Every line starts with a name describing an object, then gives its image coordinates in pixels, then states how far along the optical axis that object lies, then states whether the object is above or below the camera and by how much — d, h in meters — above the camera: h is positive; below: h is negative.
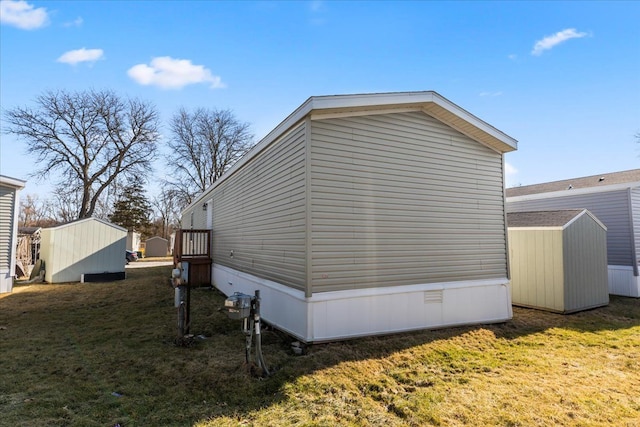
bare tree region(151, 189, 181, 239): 37.16 +1.93
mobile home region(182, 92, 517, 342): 5.22 +0.22
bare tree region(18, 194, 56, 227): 35.09 +2.28
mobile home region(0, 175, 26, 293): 10.46 +0.08
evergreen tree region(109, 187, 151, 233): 32.69 +2.11
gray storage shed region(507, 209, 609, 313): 7.73 -0.79
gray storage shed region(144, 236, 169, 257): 31.66 -1.65
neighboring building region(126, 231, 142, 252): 31.77 -1.06
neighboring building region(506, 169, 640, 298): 9.94 +0.50
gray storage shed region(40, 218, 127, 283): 12.83 -0.81
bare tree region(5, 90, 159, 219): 22.22 +7.21
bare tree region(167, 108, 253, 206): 29.42 +7.78
